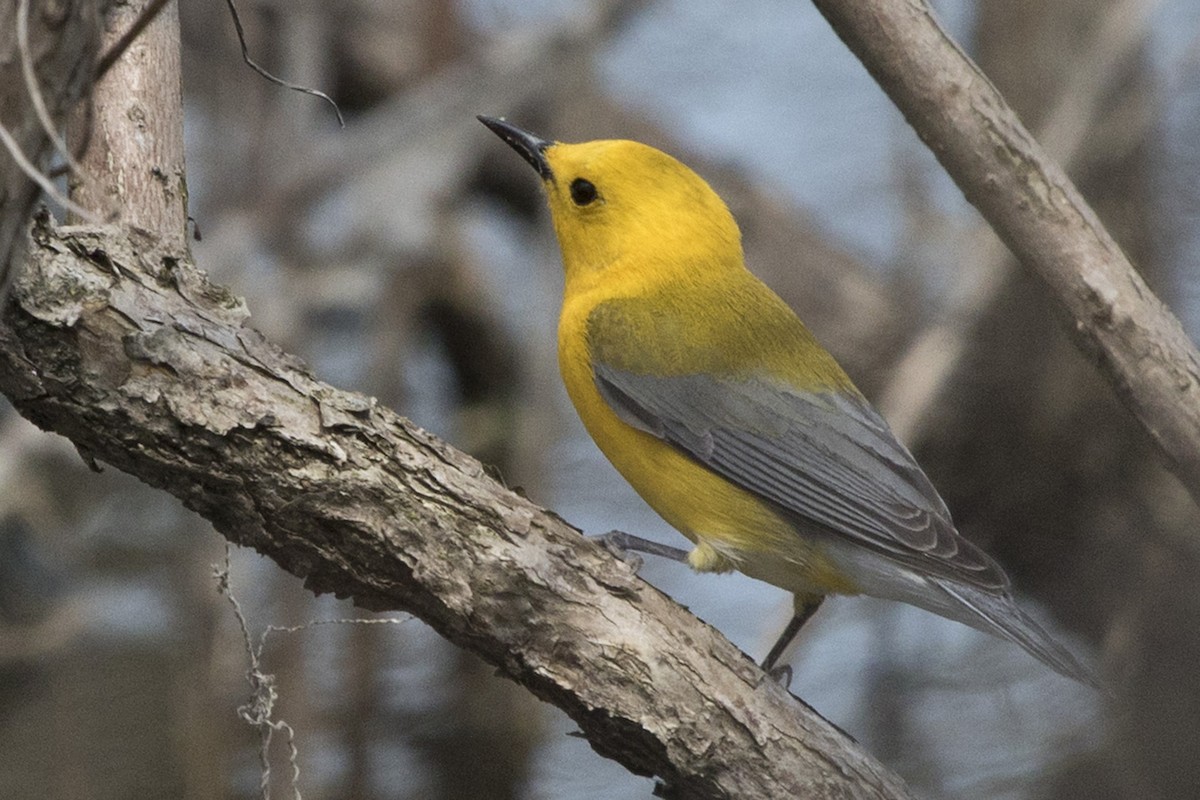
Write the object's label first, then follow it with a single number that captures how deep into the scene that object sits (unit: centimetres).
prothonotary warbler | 720
